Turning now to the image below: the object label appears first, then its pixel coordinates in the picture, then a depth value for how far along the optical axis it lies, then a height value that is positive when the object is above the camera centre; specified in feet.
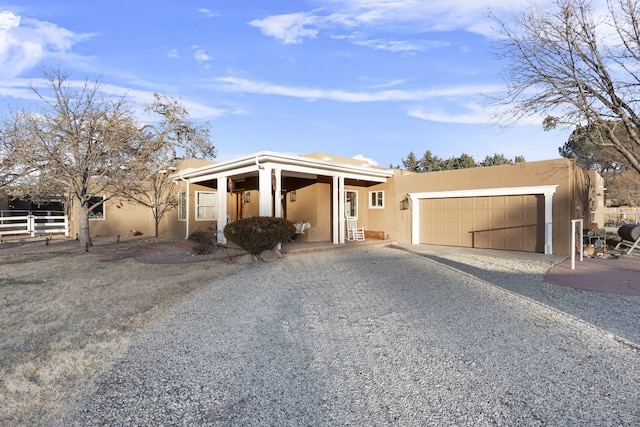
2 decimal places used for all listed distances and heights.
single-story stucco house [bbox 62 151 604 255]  36.19 +1.31
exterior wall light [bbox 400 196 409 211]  48.14 +1.07
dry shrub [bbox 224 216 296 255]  31.22 -1.79
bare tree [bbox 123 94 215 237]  57.52 +15.06
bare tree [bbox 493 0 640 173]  35.50 +14.75
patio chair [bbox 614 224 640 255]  37.49 -2.69
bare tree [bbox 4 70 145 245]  37.91 +8.20
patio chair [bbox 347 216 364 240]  48.32 -2.53
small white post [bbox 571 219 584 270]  27.81 -3.24
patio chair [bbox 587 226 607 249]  37.95 -2.87
